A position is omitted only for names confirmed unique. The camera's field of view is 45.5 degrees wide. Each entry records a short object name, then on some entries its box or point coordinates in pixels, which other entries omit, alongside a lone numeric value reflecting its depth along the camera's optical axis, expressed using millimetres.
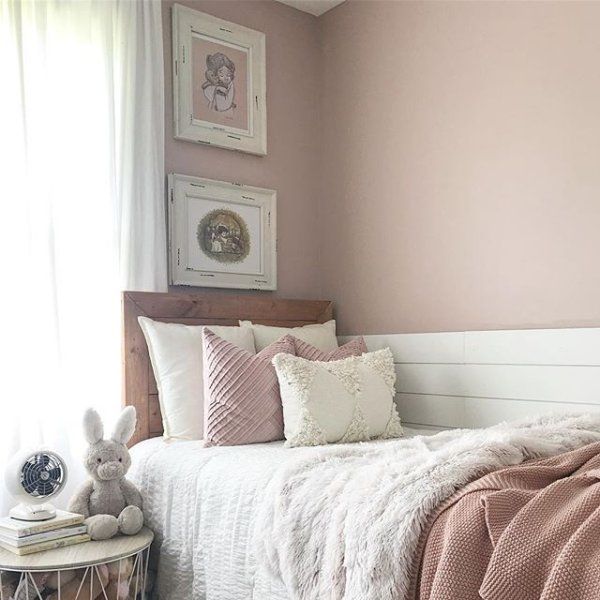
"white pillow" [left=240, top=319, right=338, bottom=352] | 2795
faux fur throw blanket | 1341
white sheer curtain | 2455
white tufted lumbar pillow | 2314
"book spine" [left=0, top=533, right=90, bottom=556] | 1971
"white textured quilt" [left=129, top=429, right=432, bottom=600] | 1875
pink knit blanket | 1105
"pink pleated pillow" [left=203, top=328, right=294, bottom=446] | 2352
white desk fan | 2043
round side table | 1911
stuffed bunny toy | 2186
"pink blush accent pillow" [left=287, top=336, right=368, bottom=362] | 2662
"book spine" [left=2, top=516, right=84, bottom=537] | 1988
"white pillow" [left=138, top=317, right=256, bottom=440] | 2518
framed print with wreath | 2934
